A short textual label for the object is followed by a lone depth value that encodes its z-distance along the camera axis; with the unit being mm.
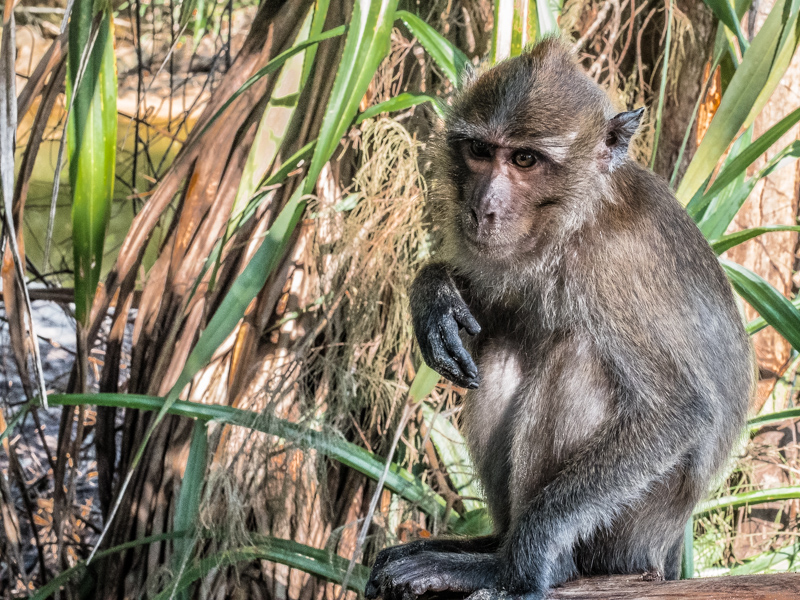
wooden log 3523
